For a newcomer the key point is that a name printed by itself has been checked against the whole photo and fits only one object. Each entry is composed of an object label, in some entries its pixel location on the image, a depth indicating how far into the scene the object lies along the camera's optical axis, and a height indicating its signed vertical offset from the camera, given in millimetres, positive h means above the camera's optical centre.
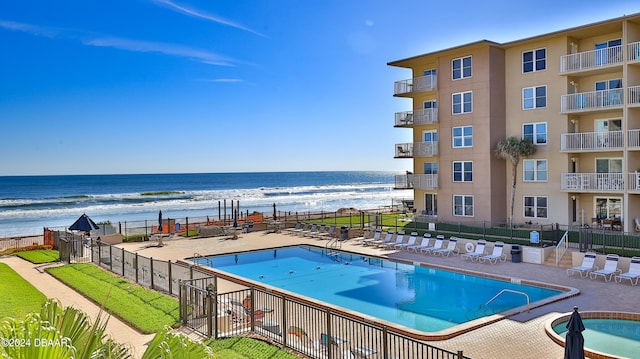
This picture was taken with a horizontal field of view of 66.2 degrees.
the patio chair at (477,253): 22142 -3759
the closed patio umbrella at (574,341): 8062 -2850
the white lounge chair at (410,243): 25125 -3663
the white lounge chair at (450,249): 23547 -3792
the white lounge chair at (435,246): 24020 -3710
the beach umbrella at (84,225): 24797 -2474
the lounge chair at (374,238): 27412 -3760
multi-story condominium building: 24328 +2542
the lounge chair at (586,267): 18219 -3667
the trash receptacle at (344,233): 28998 -3601
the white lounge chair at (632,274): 16828 -3654
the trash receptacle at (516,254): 21531 -3699
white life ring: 23041 -3605
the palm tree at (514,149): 26828 +1140
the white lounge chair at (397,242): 25688 -3681
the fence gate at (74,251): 22516 -3443
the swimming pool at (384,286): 15789 -4455
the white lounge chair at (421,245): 24453 -3720
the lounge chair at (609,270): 17547 -3645
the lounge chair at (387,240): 26281 -3656
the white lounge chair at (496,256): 21641 -3796
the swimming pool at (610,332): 11583 -4265
